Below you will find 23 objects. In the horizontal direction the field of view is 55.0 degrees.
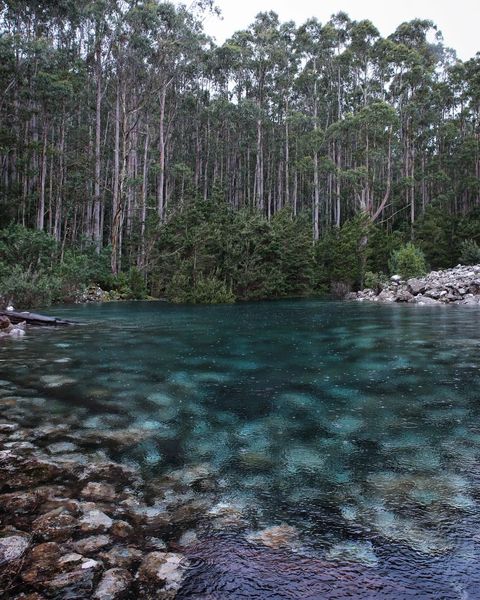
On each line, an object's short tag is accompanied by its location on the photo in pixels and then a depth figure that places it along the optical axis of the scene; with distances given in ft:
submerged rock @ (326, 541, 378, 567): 5.57
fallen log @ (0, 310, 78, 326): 30.12
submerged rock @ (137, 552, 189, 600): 4.99
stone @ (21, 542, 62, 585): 5.13
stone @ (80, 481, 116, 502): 7.11
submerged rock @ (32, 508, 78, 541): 5.95
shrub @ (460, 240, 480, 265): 84.19
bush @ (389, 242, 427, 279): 77.00
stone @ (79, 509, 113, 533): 6.15
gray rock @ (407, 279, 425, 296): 64.03
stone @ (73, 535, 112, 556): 5.68
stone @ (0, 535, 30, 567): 5.41
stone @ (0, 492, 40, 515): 6.61
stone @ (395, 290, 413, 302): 61.98
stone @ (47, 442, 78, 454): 9.04
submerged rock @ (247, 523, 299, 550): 5.92
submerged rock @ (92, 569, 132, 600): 4.85
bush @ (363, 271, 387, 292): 75.03
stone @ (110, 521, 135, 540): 6.04
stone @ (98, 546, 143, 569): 5.41
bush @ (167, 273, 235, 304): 62.39
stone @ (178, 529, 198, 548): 5.90
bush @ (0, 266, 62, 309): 41.63
